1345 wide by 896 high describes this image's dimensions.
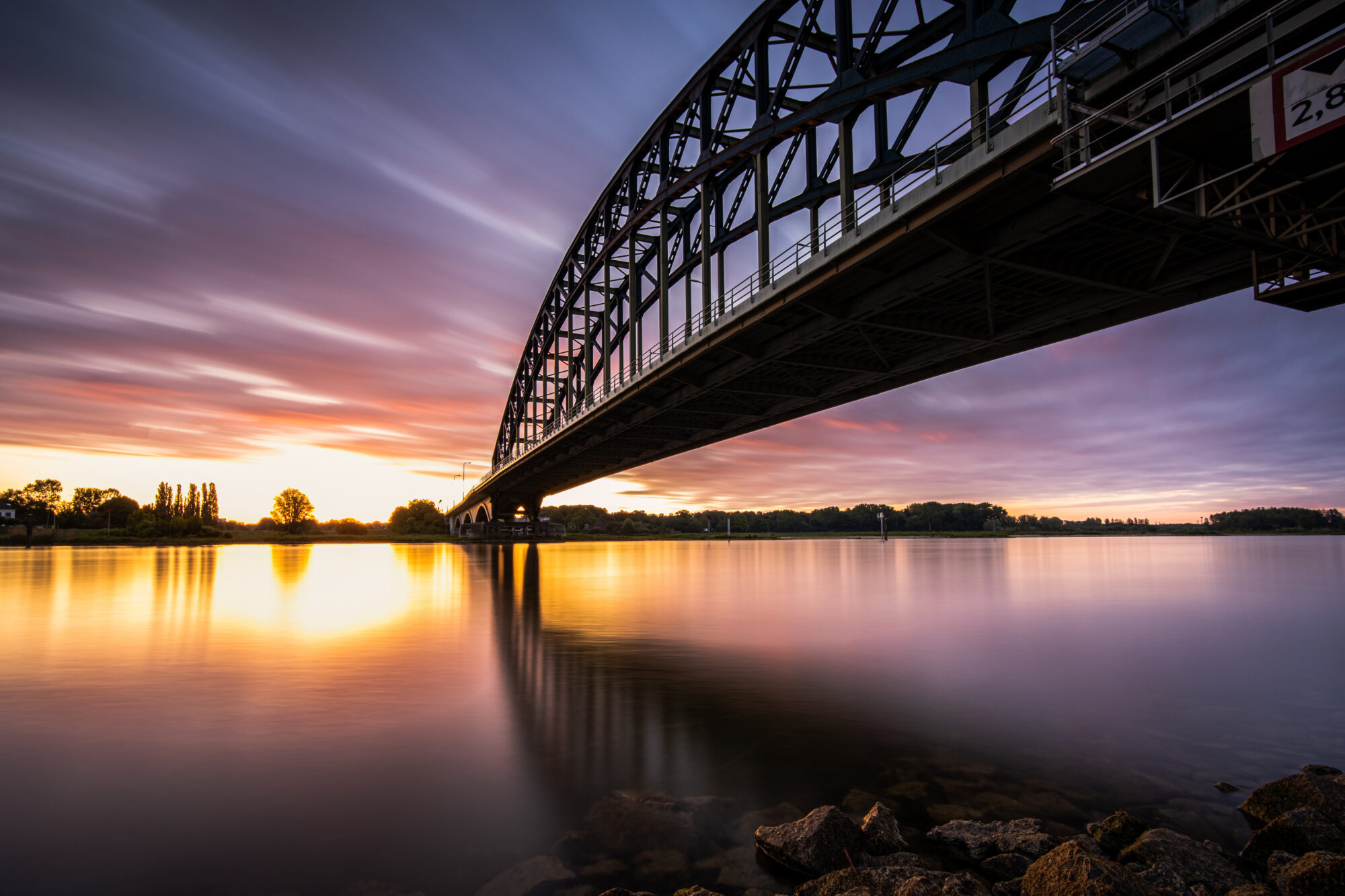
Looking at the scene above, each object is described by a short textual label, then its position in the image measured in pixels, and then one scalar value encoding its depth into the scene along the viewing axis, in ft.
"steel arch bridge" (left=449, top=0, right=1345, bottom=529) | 34.78
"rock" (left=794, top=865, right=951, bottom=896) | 18.75
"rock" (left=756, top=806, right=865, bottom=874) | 20.80
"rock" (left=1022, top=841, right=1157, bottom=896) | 16.44
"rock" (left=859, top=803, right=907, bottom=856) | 21.68
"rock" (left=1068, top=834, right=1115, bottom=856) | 21.11
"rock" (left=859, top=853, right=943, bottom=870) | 20.53
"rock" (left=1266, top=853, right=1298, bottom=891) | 19.67
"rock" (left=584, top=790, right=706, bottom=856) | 23.17
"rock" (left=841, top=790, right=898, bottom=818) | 25.67
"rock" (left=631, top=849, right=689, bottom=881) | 20.99
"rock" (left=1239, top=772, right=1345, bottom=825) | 23.27
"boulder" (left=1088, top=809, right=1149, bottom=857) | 22.11
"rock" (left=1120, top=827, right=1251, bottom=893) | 19.56
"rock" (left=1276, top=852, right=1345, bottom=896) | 17.28
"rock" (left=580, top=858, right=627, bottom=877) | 21.17
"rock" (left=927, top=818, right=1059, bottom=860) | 21.56
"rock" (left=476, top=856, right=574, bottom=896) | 20.52
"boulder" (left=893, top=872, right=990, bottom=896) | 17.42
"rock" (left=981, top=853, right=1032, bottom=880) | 20.40
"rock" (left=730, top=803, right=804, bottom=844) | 23.95
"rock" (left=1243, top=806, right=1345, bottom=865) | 21.06
